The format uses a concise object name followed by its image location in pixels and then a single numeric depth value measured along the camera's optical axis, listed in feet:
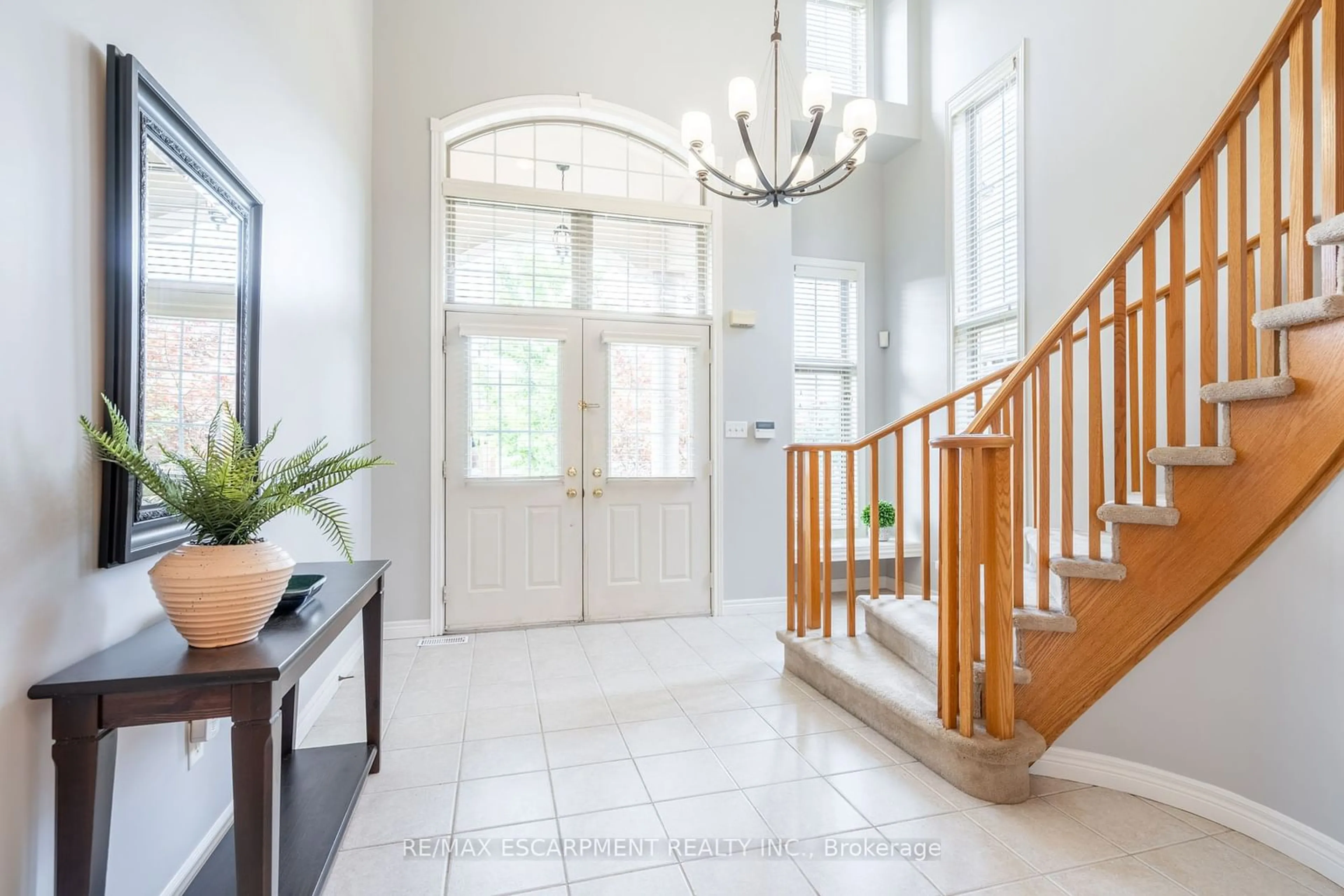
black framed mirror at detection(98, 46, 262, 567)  4.40
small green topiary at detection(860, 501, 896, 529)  15.35
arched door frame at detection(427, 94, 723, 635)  12.82
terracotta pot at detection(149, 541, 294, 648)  4.13
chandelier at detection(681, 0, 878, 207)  8.85
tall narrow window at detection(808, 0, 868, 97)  16.34
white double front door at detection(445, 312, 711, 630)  13.08
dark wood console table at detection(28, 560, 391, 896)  3.64
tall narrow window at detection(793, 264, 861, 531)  16.57
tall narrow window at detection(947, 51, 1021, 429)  13.05
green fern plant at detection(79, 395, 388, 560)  4.06
